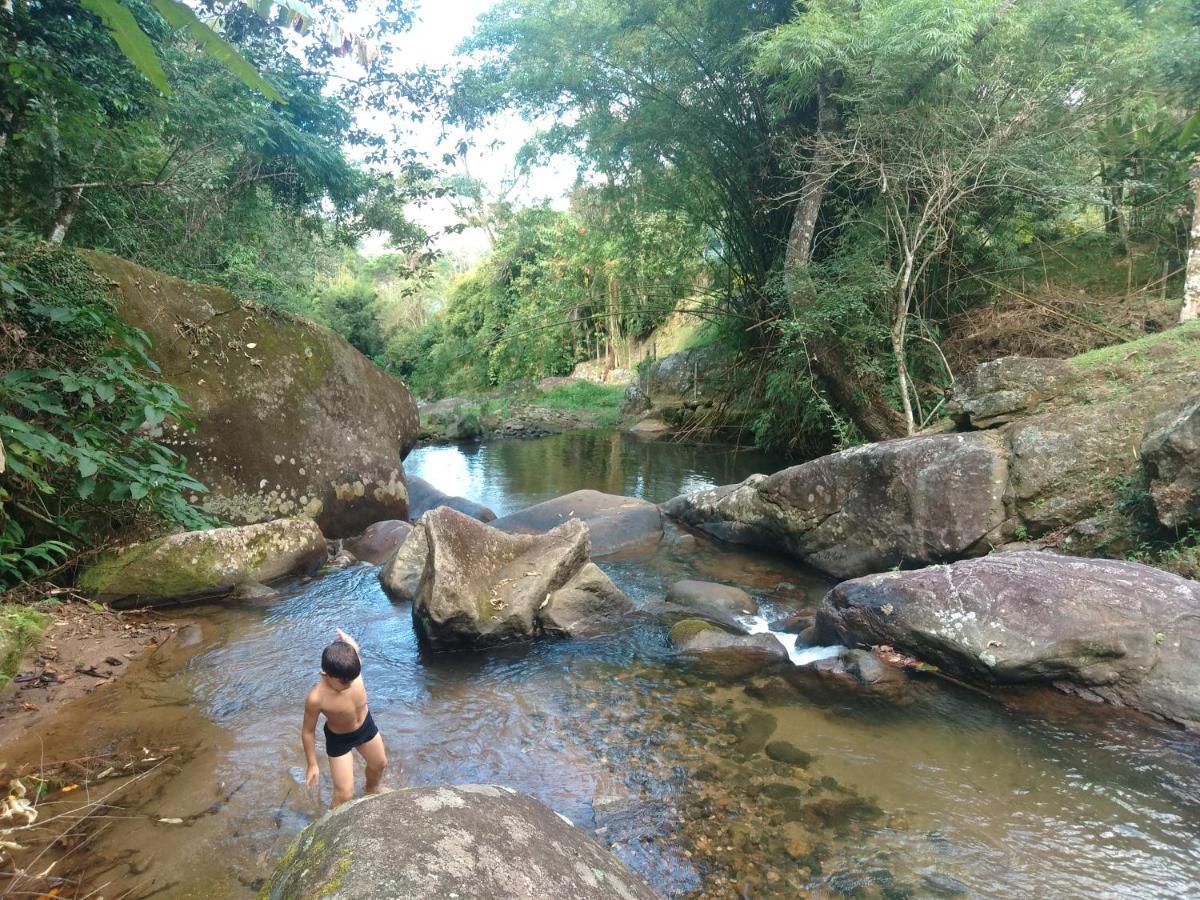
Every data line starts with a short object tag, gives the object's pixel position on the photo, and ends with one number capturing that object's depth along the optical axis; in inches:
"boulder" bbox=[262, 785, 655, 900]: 72.1
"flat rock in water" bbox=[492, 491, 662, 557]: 309.7
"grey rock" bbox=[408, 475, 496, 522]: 350.0
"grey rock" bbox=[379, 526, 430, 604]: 241.9
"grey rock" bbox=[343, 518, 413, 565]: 288.4
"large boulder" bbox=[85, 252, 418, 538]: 263.4
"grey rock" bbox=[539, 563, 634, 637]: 212.4
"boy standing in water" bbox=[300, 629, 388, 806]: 117.2
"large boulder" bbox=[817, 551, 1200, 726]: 161.2
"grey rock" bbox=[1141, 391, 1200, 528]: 184.2
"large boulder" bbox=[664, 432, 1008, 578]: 236.8
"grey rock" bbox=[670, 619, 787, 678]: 189.8
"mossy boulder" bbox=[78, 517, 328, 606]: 209.5
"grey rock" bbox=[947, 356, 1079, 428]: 257.1
